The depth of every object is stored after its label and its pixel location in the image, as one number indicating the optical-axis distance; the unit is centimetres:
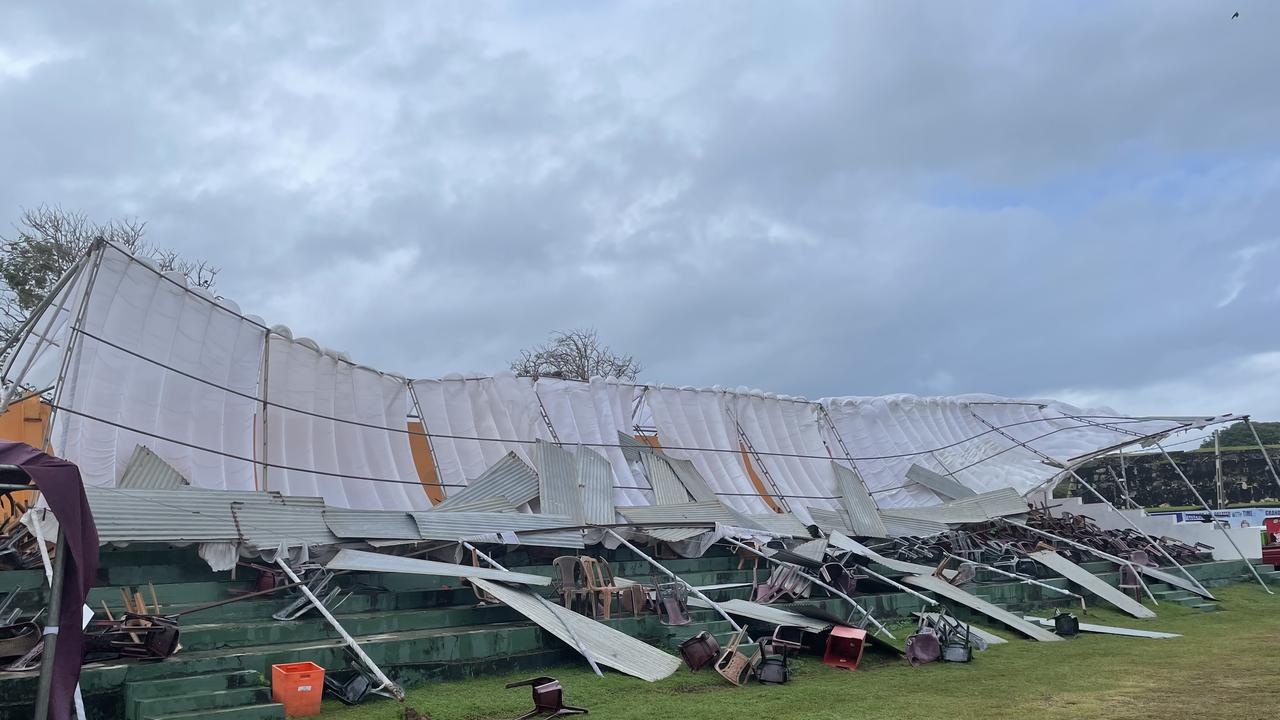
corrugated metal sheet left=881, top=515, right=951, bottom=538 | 1612
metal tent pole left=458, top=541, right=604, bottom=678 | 848
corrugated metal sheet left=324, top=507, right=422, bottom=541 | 1010
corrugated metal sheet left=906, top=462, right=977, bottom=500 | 1972
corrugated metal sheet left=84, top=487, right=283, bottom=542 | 845
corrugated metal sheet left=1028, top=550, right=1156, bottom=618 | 1398
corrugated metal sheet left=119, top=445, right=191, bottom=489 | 1026
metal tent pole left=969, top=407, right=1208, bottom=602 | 1636
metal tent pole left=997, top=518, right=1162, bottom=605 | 1539
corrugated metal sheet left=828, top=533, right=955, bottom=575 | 1319
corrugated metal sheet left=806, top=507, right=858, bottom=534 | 1570
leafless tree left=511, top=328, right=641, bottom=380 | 3266
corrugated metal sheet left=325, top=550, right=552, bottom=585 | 921
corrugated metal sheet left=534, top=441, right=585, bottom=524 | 1290
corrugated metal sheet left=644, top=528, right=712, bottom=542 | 1287
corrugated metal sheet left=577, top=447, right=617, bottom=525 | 1327
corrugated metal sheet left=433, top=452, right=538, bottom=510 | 1267
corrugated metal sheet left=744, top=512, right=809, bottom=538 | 1441
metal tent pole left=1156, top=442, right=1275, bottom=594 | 1764
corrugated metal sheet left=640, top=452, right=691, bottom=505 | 1577
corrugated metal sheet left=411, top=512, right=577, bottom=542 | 1078
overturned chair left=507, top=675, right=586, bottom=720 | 698
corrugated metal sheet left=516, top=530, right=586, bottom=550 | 1156
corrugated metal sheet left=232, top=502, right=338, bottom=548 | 923
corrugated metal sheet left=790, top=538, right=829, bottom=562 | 1260
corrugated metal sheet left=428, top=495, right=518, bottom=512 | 1217
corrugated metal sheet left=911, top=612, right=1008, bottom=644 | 1105
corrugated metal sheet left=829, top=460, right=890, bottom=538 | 1590
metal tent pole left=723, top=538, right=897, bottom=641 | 1102
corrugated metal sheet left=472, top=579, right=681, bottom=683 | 862
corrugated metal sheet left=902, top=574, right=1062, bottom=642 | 1192
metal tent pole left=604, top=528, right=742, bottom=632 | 1031
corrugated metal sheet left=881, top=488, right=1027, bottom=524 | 1742
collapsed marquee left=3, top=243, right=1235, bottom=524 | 1045
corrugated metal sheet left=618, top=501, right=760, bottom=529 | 1375
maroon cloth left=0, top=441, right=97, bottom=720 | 539
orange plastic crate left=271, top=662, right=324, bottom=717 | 683
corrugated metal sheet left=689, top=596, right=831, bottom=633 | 1011
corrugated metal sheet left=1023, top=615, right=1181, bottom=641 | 1214
